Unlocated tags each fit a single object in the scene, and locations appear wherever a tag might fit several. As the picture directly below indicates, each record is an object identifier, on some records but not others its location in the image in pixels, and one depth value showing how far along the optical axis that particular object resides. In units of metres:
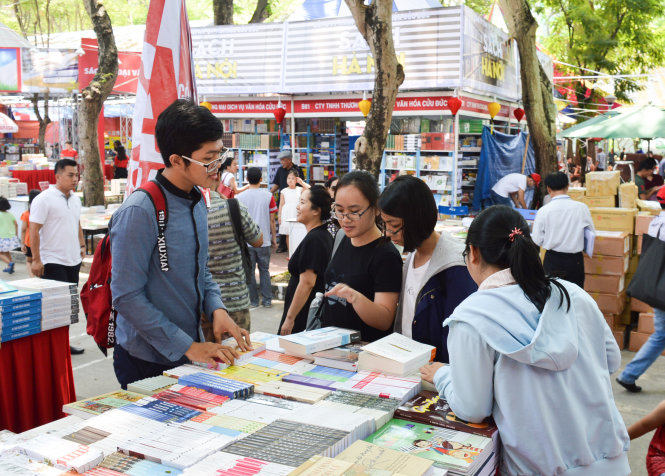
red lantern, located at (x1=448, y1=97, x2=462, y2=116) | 10.30
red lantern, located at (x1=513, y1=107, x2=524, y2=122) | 13.36
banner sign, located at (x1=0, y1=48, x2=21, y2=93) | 15.46
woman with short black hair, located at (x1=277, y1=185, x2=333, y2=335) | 4.11
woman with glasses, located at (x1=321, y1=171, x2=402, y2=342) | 2.97
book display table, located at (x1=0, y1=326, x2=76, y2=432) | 3.35
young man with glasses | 2.38
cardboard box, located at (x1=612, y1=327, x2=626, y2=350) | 6.71
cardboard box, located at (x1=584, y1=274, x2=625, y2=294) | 6.77
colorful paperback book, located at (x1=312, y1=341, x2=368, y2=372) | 2.54
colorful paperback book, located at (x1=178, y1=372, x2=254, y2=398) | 2.20
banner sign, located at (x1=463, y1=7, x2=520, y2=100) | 10.58
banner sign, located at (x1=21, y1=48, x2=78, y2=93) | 16.06
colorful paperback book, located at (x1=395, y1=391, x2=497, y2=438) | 1.95
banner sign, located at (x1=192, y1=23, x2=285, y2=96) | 12.05
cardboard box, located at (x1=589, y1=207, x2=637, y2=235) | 7.10
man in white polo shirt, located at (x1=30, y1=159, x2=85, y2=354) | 5.96
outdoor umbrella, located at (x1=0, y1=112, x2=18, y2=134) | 19.25
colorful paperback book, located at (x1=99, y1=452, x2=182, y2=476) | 1.68
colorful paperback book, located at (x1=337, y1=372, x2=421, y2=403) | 2.18
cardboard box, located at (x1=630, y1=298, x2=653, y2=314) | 6.68
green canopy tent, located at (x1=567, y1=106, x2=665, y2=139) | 9.43
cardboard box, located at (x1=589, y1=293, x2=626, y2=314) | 6.74
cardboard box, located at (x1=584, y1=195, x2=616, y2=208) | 7.41
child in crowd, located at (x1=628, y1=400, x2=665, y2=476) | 2.50
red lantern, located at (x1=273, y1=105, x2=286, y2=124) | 11.77
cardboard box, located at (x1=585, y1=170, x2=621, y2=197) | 7.42
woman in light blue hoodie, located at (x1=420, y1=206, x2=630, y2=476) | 1.84
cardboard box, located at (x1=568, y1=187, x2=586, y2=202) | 7.65
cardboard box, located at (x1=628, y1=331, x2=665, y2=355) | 6.50
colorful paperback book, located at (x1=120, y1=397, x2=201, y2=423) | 2.00
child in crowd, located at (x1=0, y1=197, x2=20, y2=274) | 9.84
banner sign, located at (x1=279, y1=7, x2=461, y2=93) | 10.45
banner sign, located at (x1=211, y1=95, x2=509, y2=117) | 10.80
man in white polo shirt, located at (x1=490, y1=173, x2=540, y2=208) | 11.45
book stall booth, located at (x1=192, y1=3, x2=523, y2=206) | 10.65
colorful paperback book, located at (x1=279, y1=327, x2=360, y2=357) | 2.61
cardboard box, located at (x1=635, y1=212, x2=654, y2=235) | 6.86
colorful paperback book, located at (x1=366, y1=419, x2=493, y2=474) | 1.74
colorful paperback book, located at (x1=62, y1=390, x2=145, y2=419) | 2.10
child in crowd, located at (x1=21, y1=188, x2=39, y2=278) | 7.42
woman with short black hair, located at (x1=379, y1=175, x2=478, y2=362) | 2.74
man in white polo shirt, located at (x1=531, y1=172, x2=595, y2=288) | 6.39
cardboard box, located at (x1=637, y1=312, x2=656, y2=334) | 6.43
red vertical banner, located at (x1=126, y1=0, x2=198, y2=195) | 3.75
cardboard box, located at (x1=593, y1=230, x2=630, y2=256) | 6.73
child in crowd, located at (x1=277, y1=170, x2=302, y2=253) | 9.80
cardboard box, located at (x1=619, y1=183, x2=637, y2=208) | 7.23
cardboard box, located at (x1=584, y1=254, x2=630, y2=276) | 6.76
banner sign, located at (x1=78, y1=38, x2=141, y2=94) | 13.54
